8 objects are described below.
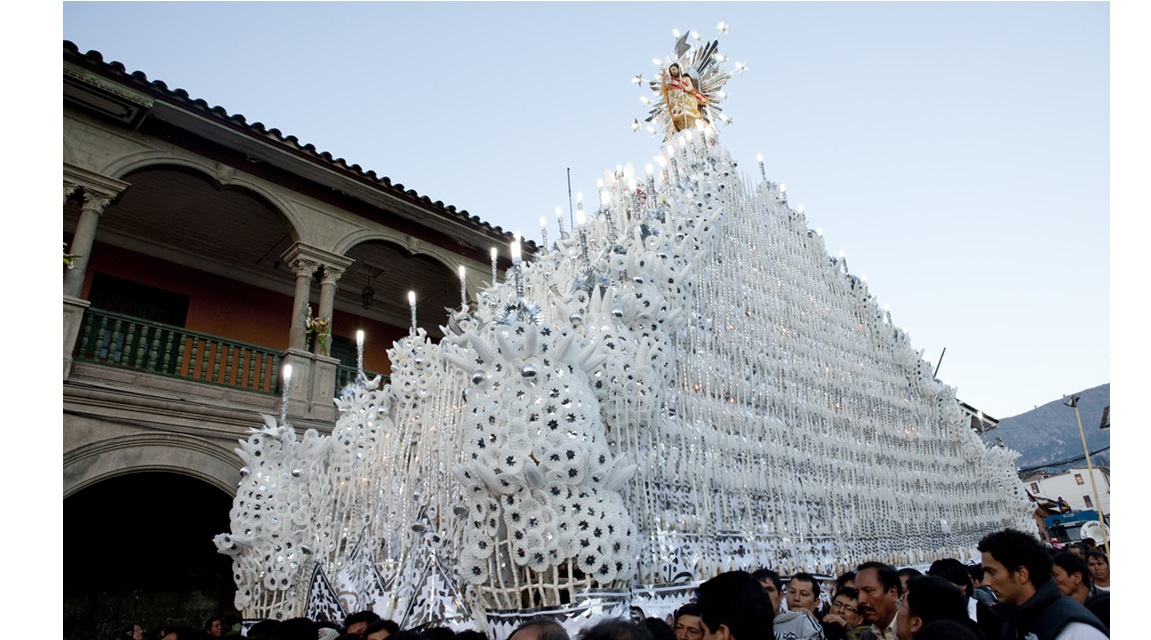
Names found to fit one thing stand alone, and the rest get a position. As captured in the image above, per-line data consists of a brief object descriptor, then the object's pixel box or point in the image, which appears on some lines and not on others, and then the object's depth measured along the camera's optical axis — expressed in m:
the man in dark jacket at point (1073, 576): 3.78
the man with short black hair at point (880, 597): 3.15
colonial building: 7.79
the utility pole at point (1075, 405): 13.05
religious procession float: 3.66
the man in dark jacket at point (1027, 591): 2.34
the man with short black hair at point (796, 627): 3.30
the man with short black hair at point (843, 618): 3.86
